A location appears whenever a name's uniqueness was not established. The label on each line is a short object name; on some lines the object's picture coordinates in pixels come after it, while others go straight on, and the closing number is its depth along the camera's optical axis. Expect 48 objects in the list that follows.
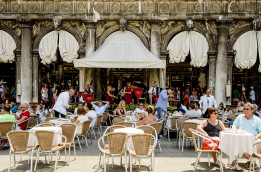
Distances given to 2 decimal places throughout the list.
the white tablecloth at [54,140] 6.16
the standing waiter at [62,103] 10.05
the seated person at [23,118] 8.15
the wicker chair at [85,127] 7.88
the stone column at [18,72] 14.49
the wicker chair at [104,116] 10.79
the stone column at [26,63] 14.39
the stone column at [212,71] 14.20
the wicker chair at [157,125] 7.37
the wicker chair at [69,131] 6.83
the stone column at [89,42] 14.16
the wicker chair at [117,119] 8.81
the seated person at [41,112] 10.35
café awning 12.32
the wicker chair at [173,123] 9.31
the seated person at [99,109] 10.45
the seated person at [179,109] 10.79
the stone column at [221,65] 13.98
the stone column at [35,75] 14.63
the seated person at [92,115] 9.37
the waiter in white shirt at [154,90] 12.25
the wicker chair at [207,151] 5.81
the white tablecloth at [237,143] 5.58
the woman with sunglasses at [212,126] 6.50
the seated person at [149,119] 7.58
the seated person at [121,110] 10.54
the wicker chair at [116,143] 5.57
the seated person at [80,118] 7.89
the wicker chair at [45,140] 5.82
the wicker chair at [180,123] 8.44
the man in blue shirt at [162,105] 9.51
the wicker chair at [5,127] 7.61
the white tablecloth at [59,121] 8.05
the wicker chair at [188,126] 7.74
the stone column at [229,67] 14.17
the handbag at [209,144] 5.99
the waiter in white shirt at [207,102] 11.07
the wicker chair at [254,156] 5.59
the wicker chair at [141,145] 5.48
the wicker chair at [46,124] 6.93
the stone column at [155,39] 14.12
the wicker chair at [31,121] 9.21
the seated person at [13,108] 11.83
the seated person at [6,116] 7.81
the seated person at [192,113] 9.59
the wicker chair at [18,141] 5.71
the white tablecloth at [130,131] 5.95
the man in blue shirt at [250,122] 6.28
